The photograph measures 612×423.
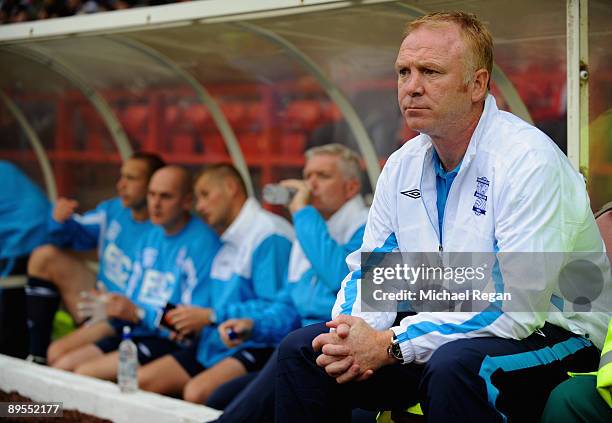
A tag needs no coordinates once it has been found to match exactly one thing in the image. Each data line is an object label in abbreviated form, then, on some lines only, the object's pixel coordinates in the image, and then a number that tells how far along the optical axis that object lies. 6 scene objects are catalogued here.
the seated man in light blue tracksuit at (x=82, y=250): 10.86
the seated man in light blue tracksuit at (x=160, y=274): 9.76
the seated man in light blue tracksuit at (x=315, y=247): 8.07
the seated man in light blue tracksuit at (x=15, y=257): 11.18
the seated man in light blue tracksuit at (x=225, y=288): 8.79
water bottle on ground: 9.01
